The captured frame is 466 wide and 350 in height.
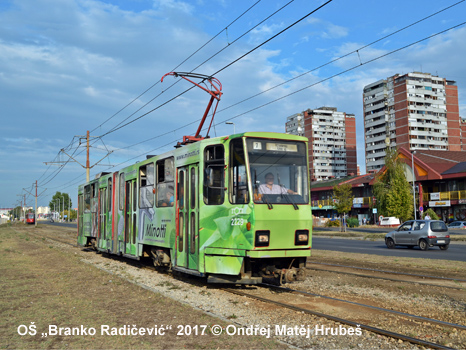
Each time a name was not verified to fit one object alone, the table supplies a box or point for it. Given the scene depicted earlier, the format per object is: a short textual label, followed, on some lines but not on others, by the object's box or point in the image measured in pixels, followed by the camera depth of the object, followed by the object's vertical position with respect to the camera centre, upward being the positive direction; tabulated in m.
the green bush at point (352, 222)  58.00 -2.25
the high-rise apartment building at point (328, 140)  135.50 +20.16
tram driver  9.62 +0.40
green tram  9.50 -0.04
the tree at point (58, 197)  187.25 +5.13
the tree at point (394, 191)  50.66 +1.42
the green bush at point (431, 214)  49.14 -1.23
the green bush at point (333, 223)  58.97 -2.37
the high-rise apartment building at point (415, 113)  104.19 +21.56
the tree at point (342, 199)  50.09 +0.69
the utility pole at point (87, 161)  38.78 +4.34
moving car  23.77 -1.68
